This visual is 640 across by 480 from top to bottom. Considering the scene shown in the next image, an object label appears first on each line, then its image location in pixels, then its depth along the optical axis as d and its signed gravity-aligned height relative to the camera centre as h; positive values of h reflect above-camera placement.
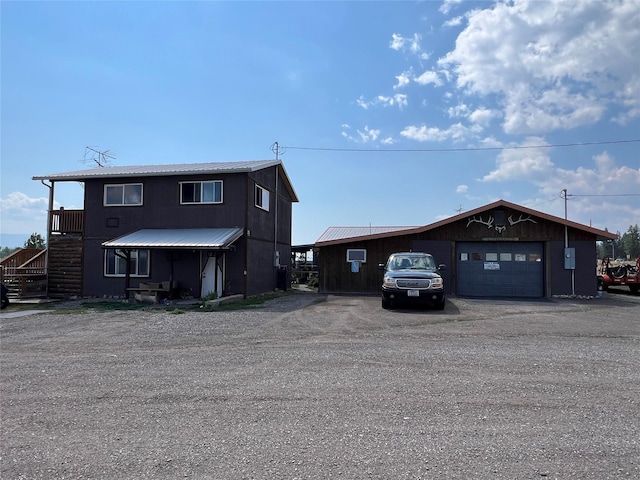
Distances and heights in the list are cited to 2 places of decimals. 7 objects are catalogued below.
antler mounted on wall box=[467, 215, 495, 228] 18.98 +1.54
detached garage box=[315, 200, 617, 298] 18.41 +0.29
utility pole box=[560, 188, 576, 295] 18.30 -0.10
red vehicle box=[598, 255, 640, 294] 21.30 -1.01
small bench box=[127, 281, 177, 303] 15.64 -1.38
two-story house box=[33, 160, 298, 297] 16.86 +1.02
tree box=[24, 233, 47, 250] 37.56 +1.10
